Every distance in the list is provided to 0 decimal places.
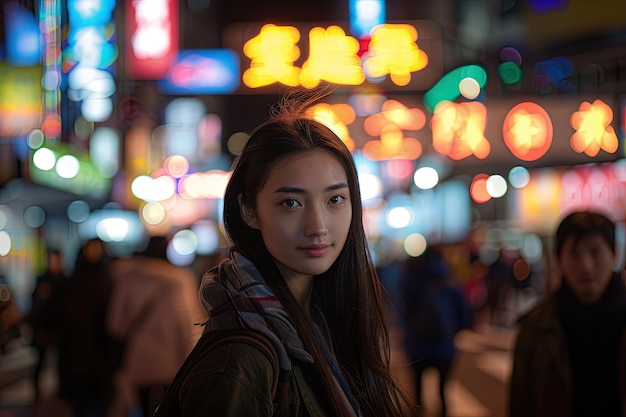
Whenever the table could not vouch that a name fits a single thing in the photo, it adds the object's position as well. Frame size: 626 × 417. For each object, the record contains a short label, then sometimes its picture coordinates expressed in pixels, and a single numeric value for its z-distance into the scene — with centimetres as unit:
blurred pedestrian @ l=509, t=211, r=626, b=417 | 329
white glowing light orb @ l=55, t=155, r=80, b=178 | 1273
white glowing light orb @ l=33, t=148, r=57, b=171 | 1103
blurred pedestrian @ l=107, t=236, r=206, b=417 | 536
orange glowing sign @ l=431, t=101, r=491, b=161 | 851
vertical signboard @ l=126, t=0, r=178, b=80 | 1070
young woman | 151
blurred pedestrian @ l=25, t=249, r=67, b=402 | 618
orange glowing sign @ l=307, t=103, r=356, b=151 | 932
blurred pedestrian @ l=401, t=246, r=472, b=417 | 633
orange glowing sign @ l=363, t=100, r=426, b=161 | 988
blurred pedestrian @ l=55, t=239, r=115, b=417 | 560
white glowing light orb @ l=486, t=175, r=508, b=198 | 2161
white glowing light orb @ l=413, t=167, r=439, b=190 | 1702
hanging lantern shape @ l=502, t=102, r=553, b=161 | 812
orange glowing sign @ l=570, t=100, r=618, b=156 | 789
